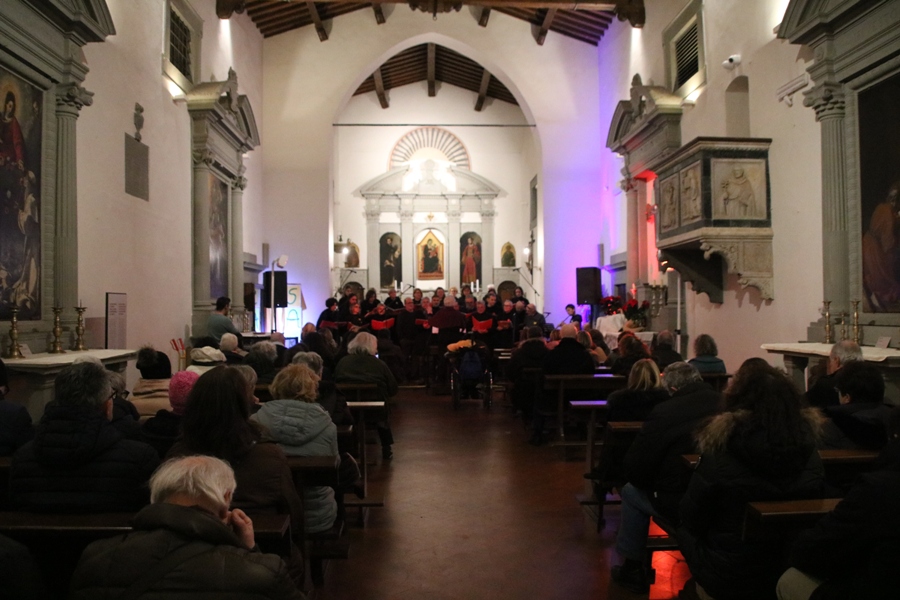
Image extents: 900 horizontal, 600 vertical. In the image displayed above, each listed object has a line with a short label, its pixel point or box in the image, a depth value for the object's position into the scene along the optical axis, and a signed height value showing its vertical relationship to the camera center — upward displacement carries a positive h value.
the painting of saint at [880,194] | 6.09 +0.95
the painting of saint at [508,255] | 23.47 +1.70
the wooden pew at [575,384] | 7.27 -0.78
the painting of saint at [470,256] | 23.34 +1.68
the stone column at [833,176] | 6.83 +1.21
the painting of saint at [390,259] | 23.23 +1.61
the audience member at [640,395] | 4.65 -0.56
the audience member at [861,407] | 3.36 -0.48
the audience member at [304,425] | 3.72 -0.59
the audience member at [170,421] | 3.51 -0.53
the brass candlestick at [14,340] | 5.75 -0.21
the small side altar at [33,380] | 5.61 -0.52
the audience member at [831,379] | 4.28 -0.44
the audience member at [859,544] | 1.97 -0.68
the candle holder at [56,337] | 6.37 -0.21
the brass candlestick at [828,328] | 6.82 -0.22
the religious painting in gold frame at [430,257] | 23.52 +1.67
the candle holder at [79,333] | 6.75 -0.19
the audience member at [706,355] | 6.28 -0.42
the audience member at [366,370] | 7.06 -0.60
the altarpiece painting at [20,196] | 5.94 +0.99
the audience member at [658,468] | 3.59 -0.81
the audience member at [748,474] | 2.62 -0.63
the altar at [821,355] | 5.57 -0.46
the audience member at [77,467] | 2.65 -0.57
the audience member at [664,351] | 7.07 -0.44
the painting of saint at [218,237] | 11.82 +1.25
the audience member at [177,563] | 1.68 -0.59
